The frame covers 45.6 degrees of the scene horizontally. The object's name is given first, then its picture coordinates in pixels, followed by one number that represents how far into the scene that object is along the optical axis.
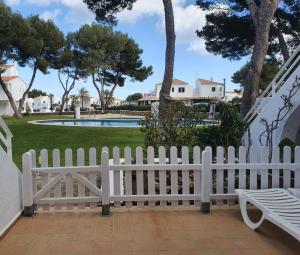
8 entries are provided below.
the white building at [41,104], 69.06
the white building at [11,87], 46.59
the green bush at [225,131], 7.62
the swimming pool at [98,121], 29.94
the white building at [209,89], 74.56
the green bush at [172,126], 7.42
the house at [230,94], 77.39
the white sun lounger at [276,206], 3.78
